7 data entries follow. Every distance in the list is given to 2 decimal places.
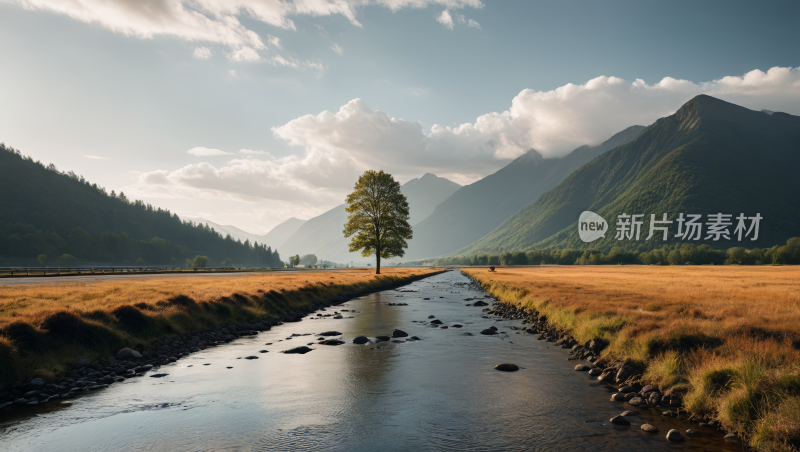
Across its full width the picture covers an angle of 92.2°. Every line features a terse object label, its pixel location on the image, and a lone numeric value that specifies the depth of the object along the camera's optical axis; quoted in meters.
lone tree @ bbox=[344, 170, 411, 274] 75.88
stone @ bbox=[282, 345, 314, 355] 22.59
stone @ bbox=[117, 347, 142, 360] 19.34
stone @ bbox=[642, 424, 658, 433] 11.28
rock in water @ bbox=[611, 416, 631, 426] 11.91
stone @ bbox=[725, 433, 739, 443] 10.44
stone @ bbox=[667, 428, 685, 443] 10.69
